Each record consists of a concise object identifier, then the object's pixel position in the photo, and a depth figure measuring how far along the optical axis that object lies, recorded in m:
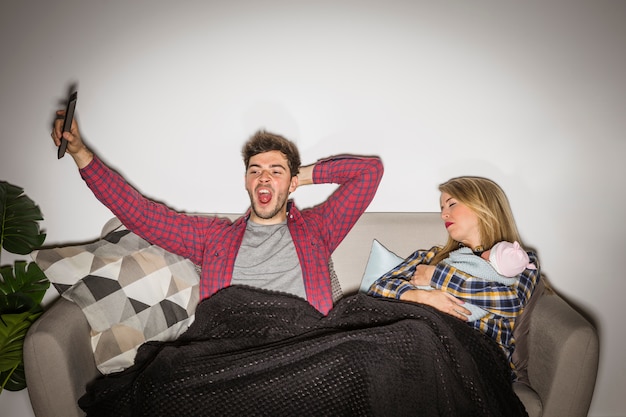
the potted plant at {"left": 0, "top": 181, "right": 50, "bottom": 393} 1.57
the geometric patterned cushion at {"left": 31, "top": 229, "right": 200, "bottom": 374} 1.40
